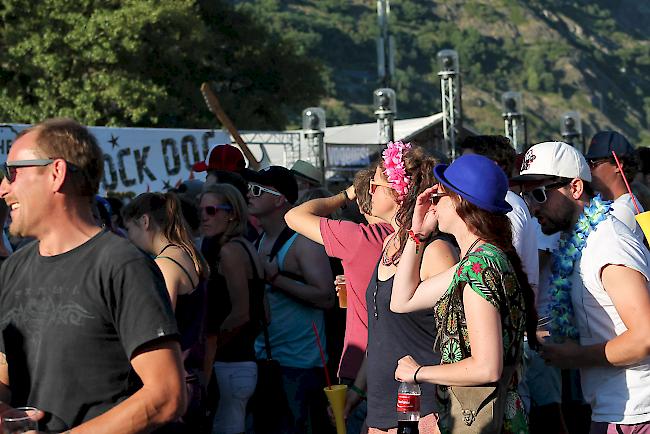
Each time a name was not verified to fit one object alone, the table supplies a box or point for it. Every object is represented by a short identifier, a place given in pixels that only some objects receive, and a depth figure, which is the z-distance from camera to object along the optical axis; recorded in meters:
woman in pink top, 4.56
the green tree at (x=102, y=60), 27.81
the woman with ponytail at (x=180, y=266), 4.06
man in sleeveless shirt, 5.58
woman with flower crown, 3.89
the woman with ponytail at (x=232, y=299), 5.12
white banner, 12.73
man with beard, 3.55
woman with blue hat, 3.17
